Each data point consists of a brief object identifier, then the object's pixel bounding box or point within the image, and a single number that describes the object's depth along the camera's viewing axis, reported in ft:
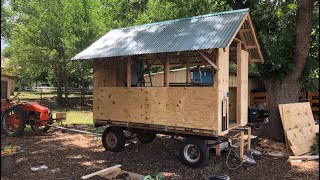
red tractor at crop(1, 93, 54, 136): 40.73
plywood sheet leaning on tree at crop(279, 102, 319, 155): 32.55
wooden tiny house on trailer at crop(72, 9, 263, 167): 26.13
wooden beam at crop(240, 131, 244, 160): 28.73
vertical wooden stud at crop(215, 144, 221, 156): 30.40
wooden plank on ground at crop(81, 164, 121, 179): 21.34
